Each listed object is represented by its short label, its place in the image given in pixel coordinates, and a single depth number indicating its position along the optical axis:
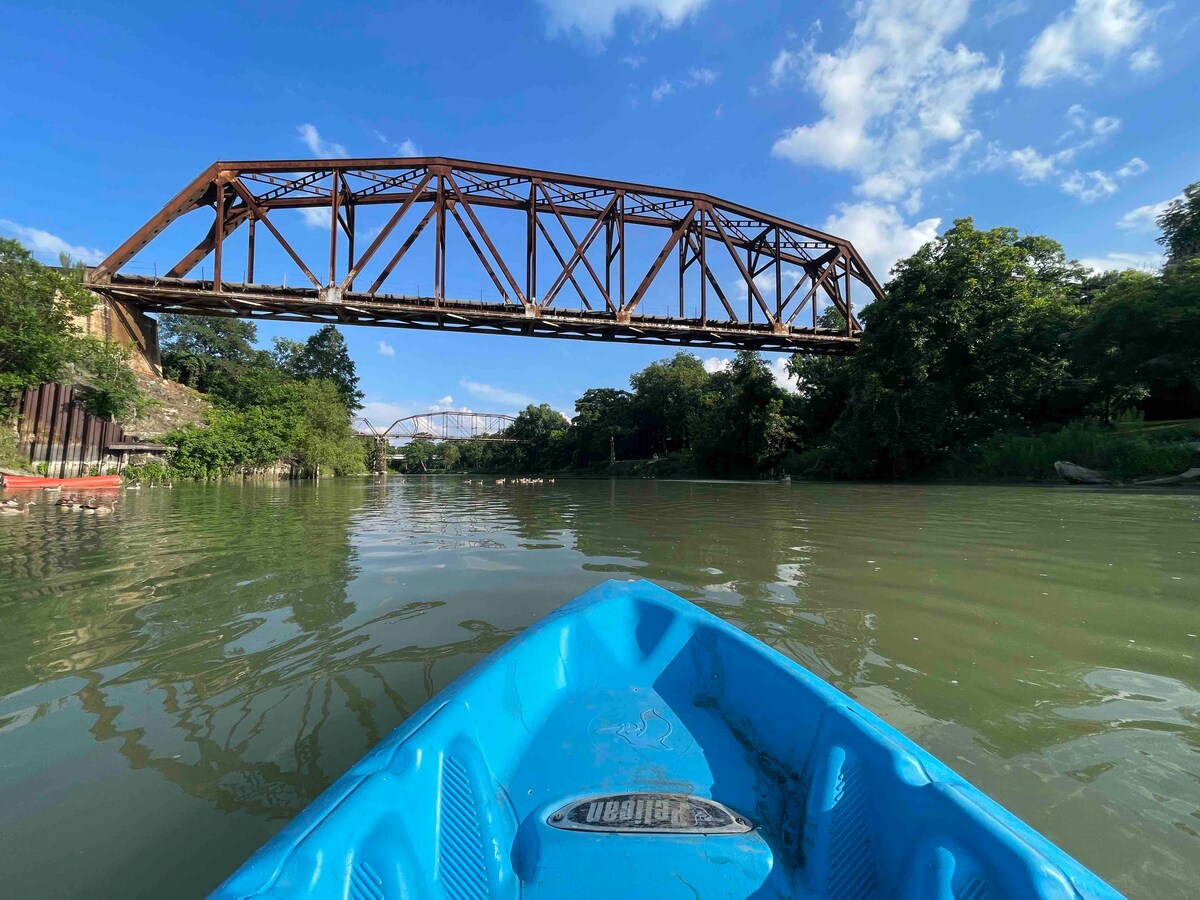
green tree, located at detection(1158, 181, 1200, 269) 21.38
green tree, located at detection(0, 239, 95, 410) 16.03
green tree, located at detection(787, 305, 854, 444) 28.39
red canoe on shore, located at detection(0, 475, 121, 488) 13.36
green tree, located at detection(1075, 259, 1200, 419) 13.63
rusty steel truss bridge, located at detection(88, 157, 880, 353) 23.70
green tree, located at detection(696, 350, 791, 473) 28.73
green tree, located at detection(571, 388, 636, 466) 48.94
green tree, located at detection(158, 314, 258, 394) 36.78
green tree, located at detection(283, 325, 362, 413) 44.38
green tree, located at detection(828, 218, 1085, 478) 17.55
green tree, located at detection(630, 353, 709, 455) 41.97
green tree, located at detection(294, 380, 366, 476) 29.30
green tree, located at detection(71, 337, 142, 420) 18.78
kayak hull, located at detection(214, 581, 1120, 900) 0.90
